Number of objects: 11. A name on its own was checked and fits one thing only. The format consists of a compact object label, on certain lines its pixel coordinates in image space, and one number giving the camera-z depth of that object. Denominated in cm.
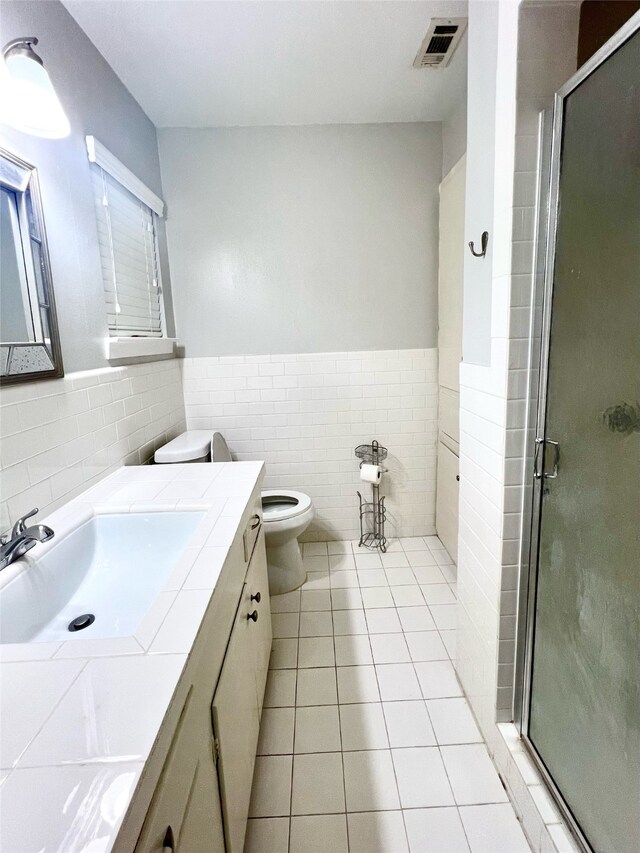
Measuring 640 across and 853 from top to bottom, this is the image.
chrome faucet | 92
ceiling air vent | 160
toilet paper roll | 247
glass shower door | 84
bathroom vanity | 47
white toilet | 209
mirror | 112
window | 171
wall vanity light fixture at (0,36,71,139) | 103
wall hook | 126
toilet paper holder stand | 263
